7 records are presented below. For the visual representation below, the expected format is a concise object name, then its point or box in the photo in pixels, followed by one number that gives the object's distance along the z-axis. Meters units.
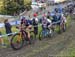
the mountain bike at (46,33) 8.92
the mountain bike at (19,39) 7.21
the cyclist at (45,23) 9.07
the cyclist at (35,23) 8.82
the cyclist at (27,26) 7.68
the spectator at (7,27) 8.56
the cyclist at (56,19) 10.70
